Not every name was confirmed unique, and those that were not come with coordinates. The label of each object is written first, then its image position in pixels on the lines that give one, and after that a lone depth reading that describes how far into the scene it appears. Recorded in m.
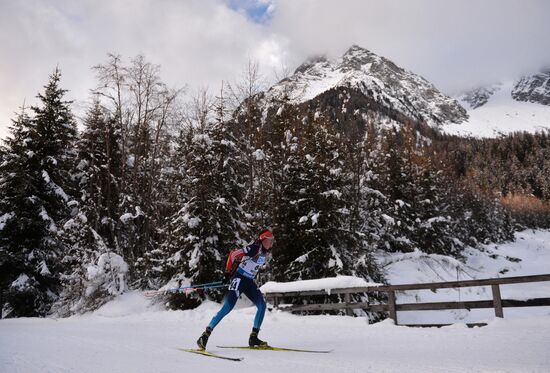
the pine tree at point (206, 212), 16.19
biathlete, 6.96
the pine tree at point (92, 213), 17.61
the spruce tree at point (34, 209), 17.44
